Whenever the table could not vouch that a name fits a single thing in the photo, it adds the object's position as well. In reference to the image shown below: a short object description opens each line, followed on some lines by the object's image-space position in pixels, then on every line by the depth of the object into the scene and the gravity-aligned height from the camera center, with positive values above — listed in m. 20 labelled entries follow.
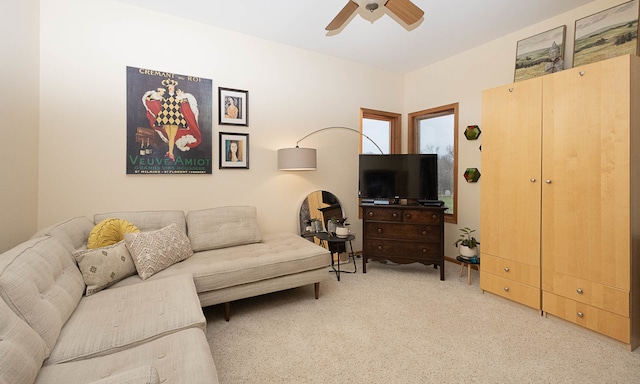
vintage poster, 2.82 +0.69
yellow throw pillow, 2.18 -0.32
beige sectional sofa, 1.12 -0.65
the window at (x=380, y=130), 4.37 +0.96
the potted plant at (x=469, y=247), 3.30 -0.62
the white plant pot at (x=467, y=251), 3.29 -0.66
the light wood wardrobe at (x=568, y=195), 2.06 -0.02
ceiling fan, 1.87 +1.19
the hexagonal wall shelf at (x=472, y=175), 3.74 +0.23
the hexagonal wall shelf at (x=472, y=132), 3.69 +0.77
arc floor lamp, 3.34 +0.38
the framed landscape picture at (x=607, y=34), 2.47 +1.41
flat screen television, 3.61 +0.19
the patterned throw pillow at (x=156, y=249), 2.17 -0.46
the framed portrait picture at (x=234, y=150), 3.28 +0.47
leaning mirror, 3.78 -0.26
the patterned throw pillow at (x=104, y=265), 1.89 -0.51
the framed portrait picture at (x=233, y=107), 3.26 +0.96
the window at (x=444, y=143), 4.03 +0.72
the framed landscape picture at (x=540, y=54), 2.82 +1.45
